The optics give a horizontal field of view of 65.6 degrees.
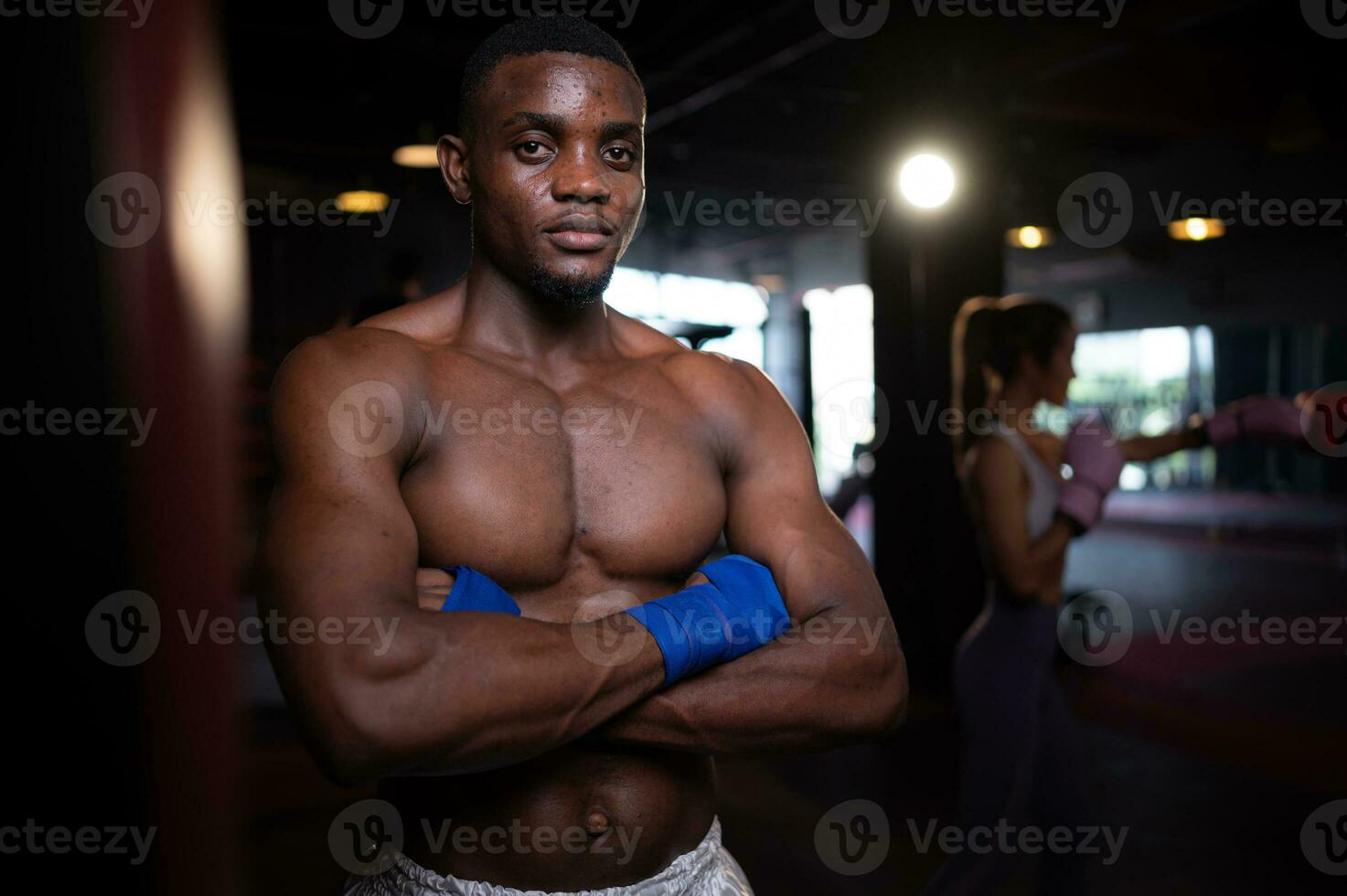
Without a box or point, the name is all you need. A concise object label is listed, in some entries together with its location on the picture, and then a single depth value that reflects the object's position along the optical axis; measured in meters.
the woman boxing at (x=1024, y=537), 2.47
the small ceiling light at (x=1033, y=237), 8.88
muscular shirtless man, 1.06
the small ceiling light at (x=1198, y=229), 9.11
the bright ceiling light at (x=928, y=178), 5.22
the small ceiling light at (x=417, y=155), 6.21
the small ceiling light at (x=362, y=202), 6.77
